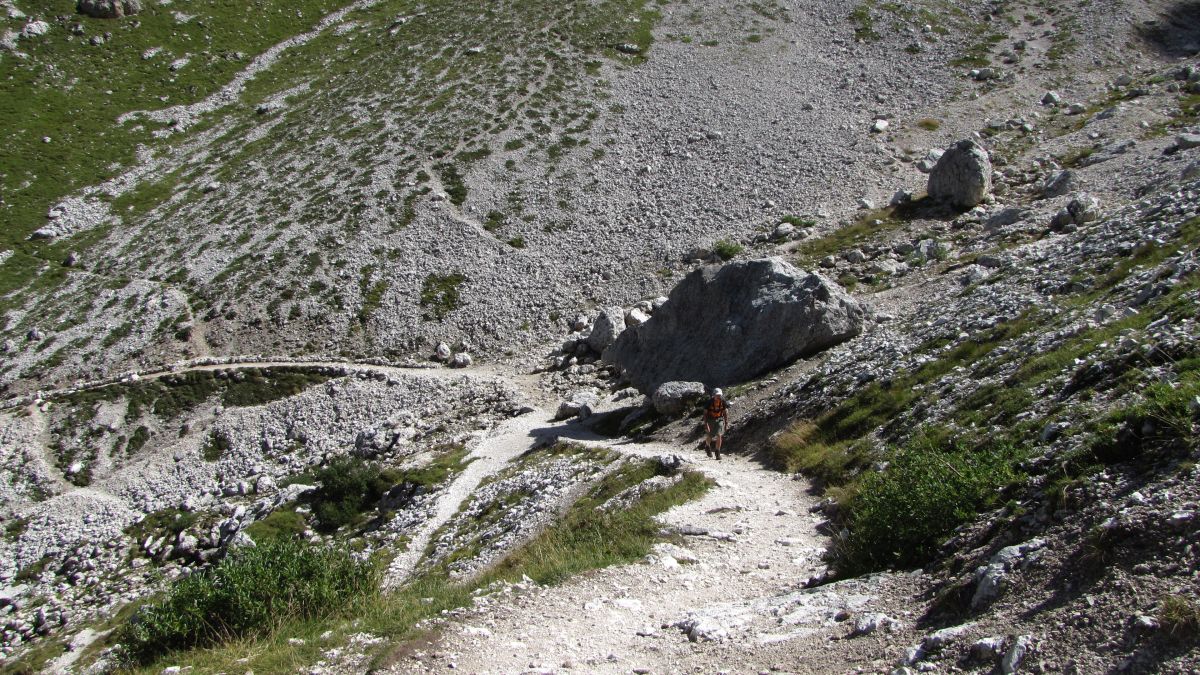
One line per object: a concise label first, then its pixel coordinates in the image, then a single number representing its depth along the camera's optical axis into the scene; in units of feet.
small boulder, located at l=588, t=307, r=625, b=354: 158.71
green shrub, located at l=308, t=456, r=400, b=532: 124.98
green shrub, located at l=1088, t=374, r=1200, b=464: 33.91
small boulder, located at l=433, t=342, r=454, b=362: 175.32
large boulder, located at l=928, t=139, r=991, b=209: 167.22
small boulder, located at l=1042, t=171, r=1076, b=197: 152.05
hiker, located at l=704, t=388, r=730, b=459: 90.51
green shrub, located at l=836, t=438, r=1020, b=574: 41.37
